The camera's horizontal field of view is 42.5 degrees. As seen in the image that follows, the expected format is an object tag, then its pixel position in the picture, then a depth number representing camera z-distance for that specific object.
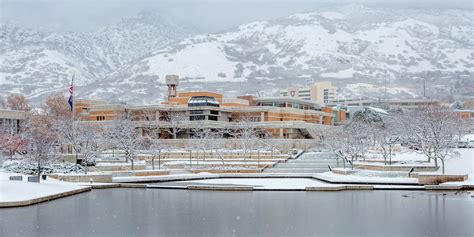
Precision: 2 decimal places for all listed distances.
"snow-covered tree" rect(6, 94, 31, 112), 111.50
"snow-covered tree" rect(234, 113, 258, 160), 75.04
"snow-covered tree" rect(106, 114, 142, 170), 59.72
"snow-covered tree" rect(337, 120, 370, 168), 59.81
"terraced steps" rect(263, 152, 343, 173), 59.00
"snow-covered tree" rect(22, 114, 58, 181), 48.28
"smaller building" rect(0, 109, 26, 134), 75.28
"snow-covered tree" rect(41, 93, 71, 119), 99.04
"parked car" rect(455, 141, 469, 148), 72.19
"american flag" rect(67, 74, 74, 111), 60.99
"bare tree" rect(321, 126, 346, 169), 60.88
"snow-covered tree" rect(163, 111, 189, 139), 92.62
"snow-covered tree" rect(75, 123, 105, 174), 57.65
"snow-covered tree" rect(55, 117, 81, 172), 58.19
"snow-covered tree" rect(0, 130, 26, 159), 59.59
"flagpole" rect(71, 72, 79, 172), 57.79
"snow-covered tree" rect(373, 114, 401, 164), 63.16
